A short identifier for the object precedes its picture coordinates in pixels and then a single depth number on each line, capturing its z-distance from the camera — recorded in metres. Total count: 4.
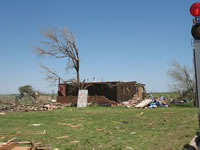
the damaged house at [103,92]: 24.29
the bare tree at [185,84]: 25.91
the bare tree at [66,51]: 26.11
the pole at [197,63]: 3.54
